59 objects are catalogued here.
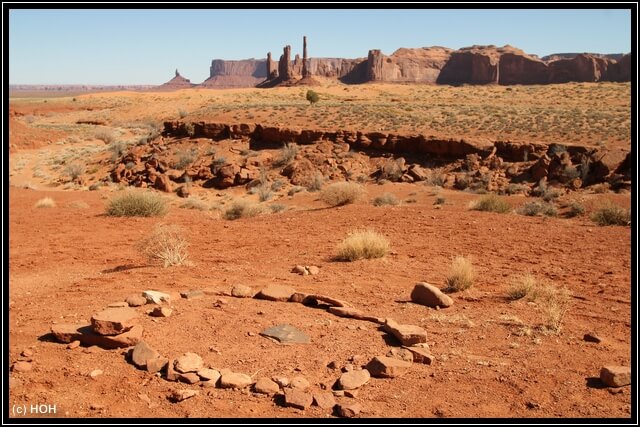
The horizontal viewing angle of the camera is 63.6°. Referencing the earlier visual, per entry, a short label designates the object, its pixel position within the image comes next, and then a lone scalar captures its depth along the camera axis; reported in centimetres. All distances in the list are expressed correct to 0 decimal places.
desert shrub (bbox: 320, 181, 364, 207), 1689
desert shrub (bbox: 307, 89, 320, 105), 4638
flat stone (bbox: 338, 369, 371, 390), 478
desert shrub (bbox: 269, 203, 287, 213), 1762
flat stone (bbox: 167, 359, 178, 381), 480
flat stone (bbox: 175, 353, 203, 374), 488
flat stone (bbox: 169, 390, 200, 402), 449
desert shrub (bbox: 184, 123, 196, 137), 3278
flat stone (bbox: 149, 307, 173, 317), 614
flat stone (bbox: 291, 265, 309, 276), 889
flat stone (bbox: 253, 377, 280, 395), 467
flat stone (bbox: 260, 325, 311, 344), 576
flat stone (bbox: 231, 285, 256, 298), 714
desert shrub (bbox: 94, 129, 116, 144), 3888
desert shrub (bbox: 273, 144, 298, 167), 2765
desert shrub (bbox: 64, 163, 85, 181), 2729
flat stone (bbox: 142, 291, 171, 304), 651
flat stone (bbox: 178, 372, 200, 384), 475
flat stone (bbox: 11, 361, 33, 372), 483
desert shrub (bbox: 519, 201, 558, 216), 1650
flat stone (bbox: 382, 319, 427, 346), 581
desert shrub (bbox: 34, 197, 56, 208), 1647
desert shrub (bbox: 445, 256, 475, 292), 823
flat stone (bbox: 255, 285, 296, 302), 706
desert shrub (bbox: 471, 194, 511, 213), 1616
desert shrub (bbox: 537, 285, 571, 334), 661
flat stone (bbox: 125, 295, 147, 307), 641
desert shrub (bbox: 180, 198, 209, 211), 1937
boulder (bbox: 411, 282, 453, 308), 736
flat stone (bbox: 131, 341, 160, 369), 500
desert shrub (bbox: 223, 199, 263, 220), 1571
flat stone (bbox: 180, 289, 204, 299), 695
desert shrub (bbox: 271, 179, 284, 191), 2435
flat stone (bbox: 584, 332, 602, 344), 625
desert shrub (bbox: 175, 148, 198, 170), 2852
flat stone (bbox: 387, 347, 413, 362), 548
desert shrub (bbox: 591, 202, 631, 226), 1427
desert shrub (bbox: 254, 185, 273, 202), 2230
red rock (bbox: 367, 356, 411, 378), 508
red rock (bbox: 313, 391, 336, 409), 449
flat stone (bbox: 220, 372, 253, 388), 472
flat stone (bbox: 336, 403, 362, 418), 434
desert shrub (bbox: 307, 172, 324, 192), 2348
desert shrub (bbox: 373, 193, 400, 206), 1772
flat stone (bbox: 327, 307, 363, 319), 664
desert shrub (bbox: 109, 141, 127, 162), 3141
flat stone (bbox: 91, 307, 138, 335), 534
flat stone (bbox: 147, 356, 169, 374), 491
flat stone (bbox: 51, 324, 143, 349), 536
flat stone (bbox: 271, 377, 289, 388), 479
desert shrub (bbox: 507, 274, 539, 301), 783
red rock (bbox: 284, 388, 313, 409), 446
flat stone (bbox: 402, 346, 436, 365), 546
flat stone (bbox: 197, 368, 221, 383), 480
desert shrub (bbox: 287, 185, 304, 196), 2301
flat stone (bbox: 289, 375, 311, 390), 473
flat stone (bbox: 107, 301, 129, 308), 630
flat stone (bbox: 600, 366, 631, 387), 500
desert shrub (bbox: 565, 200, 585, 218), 1698
